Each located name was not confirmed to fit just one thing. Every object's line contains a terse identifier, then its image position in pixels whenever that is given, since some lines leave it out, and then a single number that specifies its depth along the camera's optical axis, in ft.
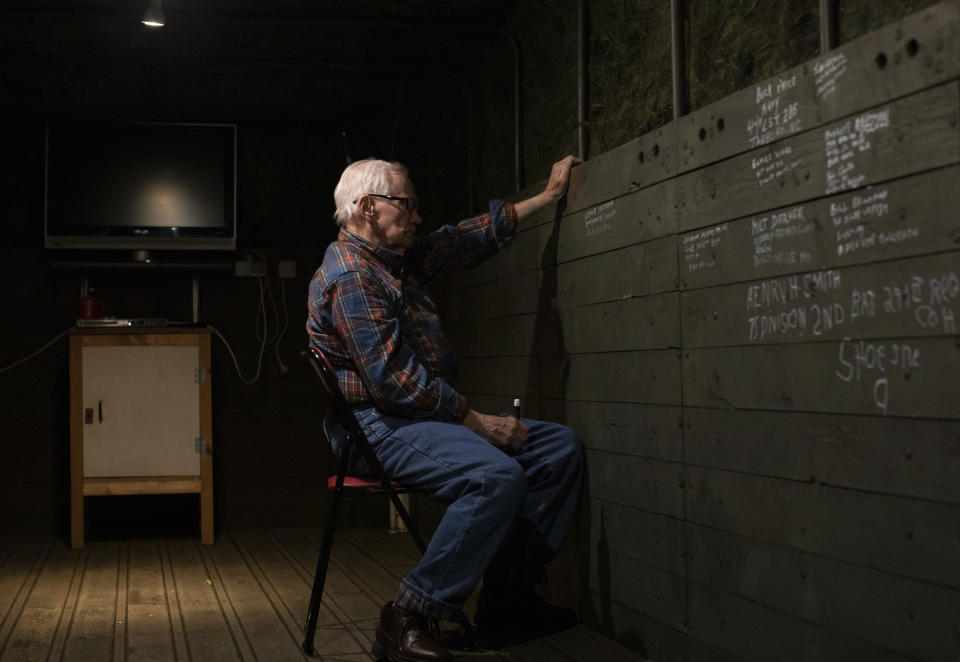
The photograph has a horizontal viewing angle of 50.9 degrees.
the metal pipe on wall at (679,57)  8.04
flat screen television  16.08
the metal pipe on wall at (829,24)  6.14
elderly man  8.04
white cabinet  14.75
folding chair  8.65
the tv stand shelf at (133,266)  16.17
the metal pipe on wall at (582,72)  9.97
